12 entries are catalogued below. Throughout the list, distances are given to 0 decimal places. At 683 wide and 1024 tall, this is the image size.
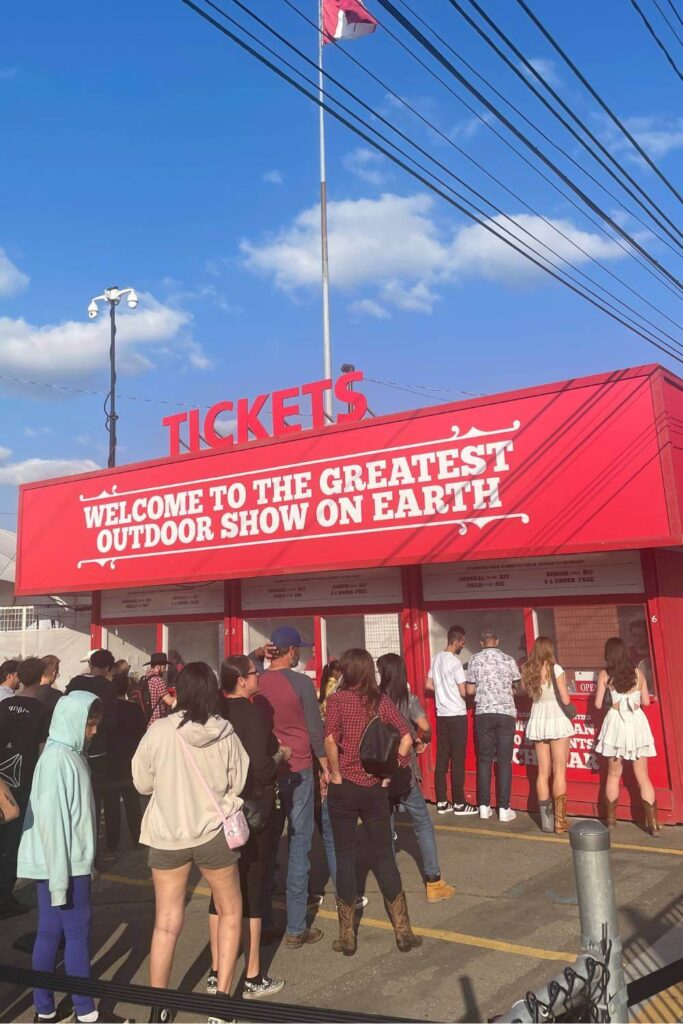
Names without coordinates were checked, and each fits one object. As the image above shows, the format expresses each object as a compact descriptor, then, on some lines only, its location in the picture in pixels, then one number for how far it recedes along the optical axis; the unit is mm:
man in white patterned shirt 8758
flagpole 20797
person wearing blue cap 5821
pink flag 12688
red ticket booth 8508
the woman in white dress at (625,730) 7977
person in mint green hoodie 4348
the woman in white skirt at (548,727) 8266
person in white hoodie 4227
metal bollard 2385
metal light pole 27297
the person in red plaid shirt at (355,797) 5191
